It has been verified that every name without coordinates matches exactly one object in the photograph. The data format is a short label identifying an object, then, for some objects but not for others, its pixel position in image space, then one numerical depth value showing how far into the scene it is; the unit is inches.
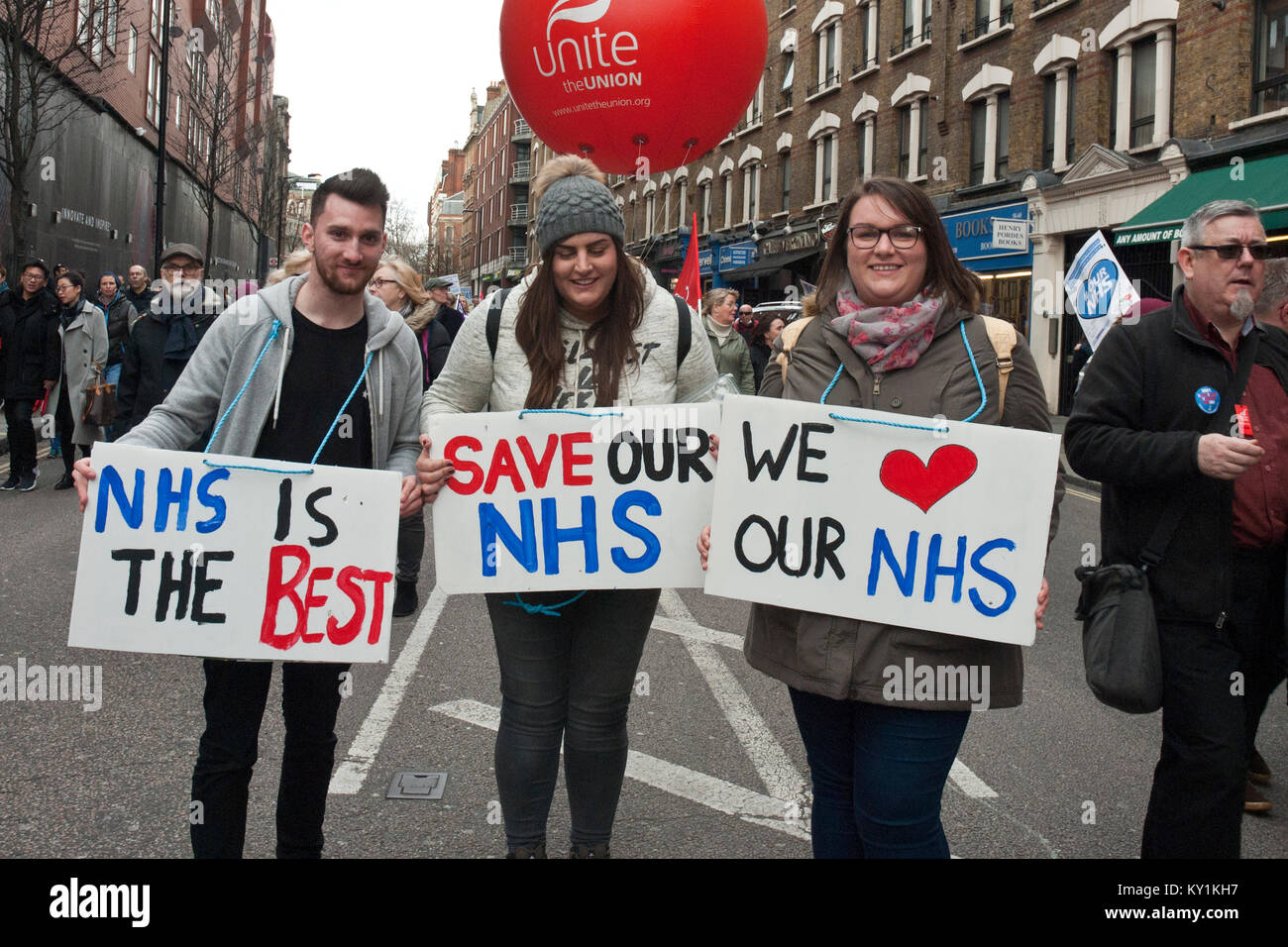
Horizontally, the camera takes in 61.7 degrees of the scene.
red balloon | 311.0
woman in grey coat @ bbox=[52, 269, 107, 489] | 409.4
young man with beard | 109.7
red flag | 363.9
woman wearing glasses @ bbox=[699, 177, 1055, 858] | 94.1
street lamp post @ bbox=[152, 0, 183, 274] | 861.2
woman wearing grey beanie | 115.2
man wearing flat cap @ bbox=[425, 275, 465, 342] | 366.0
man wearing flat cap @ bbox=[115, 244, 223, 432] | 289.6
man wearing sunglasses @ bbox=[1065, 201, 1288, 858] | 111.0
